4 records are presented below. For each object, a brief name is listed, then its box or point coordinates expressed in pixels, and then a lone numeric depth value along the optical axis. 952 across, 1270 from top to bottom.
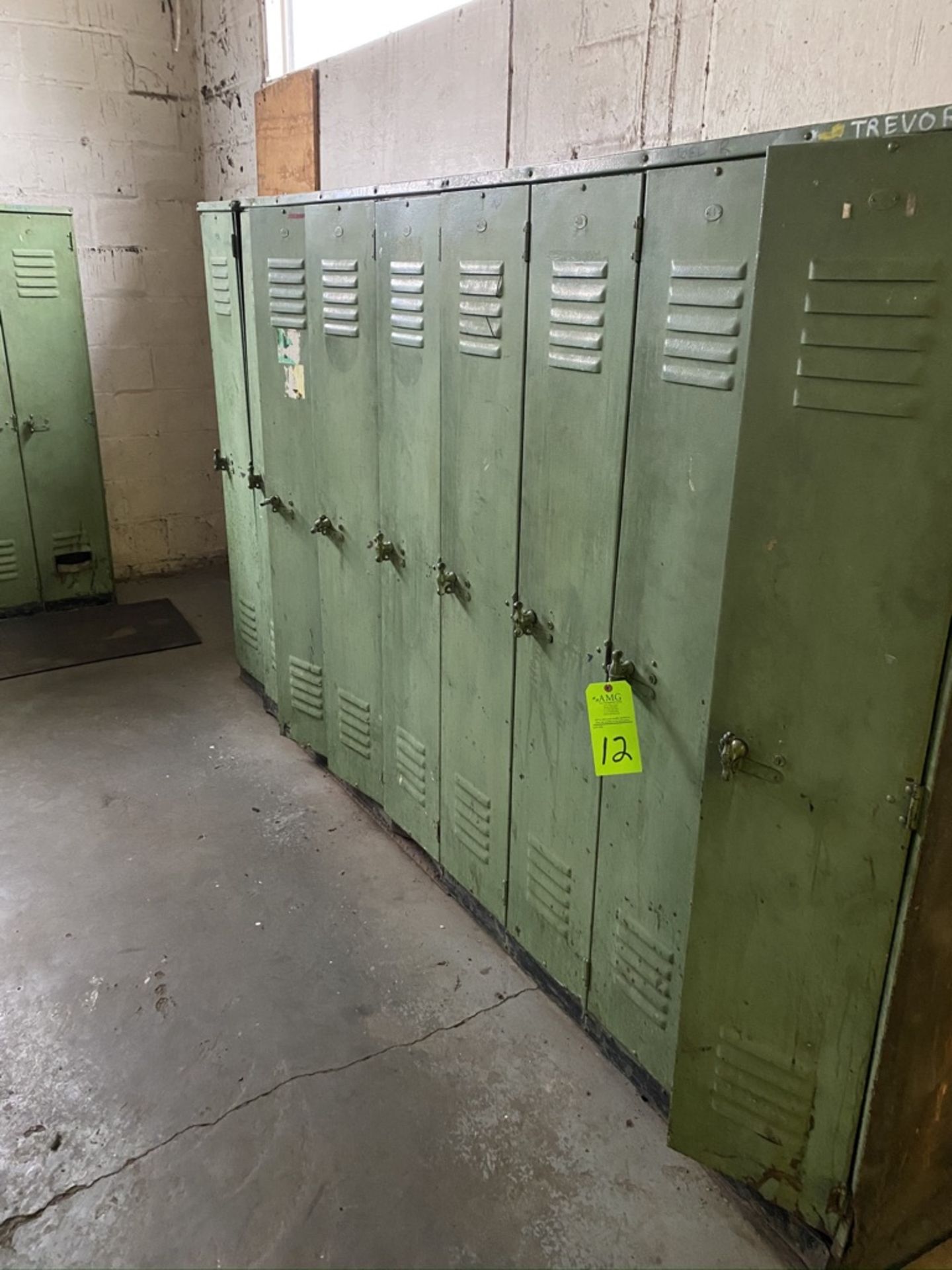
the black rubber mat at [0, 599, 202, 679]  4.10
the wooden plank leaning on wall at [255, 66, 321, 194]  3.57
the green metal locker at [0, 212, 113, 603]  4.11
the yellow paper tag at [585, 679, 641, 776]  1.80
